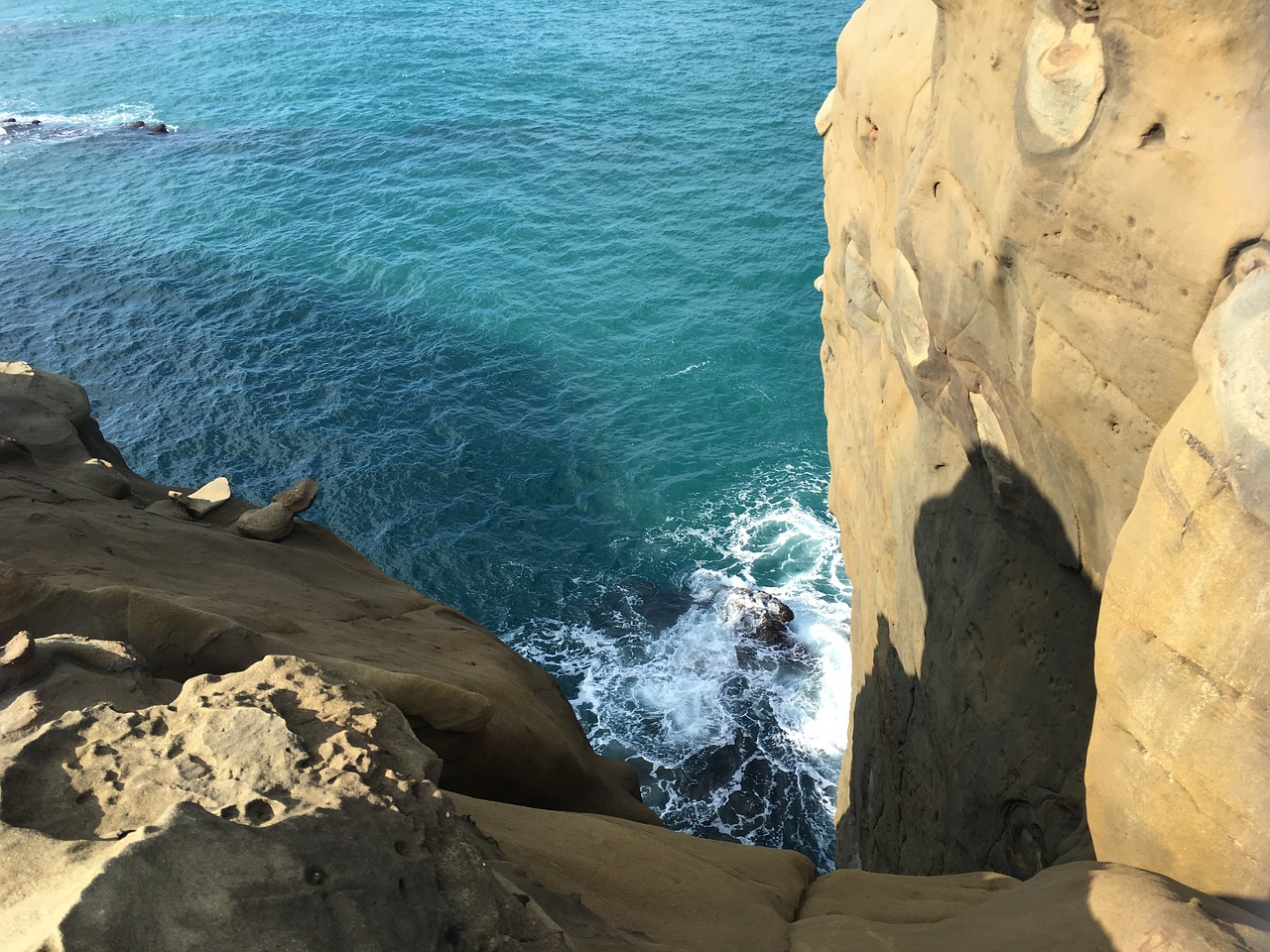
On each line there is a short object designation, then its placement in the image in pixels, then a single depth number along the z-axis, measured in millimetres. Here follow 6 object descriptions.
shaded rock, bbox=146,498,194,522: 15880
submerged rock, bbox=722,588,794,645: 29031
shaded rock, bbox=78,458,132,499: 16031
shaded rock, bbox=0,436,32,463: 15305
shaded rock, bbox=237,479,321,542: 16062
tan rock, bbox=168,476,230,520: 16219
